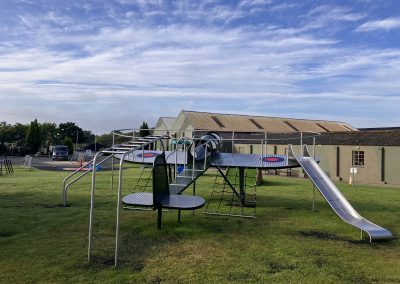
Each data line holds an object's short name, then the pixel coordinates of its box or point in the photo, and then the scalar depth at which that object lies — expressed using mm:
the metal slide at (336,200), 7549
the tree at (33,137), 61812
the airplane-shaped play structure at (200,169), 7355
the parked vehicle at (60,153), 47625
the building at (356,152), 25009
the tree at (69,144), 63559
